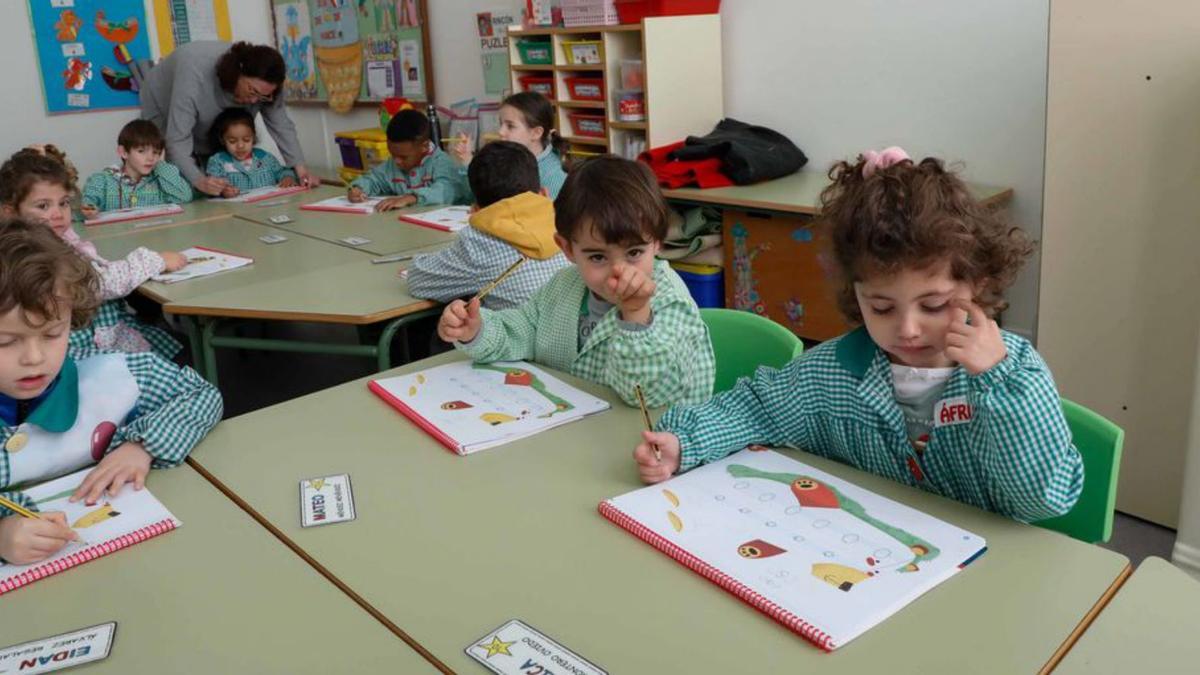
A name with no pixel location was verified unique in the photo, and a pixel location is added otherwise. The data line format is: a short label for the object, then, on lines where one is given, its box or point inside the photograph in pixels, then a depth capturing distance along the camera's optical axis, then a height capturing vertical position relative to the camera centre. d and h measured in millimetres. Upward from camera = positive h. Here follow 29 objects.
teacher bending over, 4195 +44
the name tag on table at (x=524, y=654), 904 -527
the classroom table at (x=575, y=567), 910 -522
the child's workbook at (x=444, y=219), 3203 -414
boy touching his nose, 1532 -386
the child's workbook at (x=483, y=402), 1455 -493
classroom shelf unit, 3994 +15
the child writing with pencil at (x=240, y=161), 4305 -240
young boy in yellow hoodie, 2406 -406
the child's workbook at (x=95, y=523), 1138 -511
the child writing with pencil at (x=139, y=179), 3992 -273
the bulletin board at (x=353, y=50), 5613 +298
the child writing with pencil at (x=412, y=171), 3729 -295
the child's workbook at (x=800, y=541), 959 -508
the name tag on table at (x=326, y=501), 1229 -513
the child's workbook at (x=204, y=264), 2703 -447
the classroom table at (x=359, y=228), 2997 -427
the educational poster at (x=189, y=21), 6340 +570
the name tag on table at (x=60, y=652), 960 -528
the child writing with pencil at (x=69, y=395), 1329 -412
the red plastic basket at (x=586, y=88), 4242 -11
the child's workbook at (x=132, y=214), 3693 -388
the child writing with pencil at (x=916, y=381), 1075 -381
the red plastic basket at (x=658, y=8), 3961 +293
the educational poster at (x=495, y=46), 5035 +230
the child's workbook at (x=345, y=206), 3584 -391
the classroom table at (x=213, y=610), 955 -528
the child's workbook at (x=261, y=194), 4066 -374
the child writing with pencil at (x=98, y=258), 2609 -399
